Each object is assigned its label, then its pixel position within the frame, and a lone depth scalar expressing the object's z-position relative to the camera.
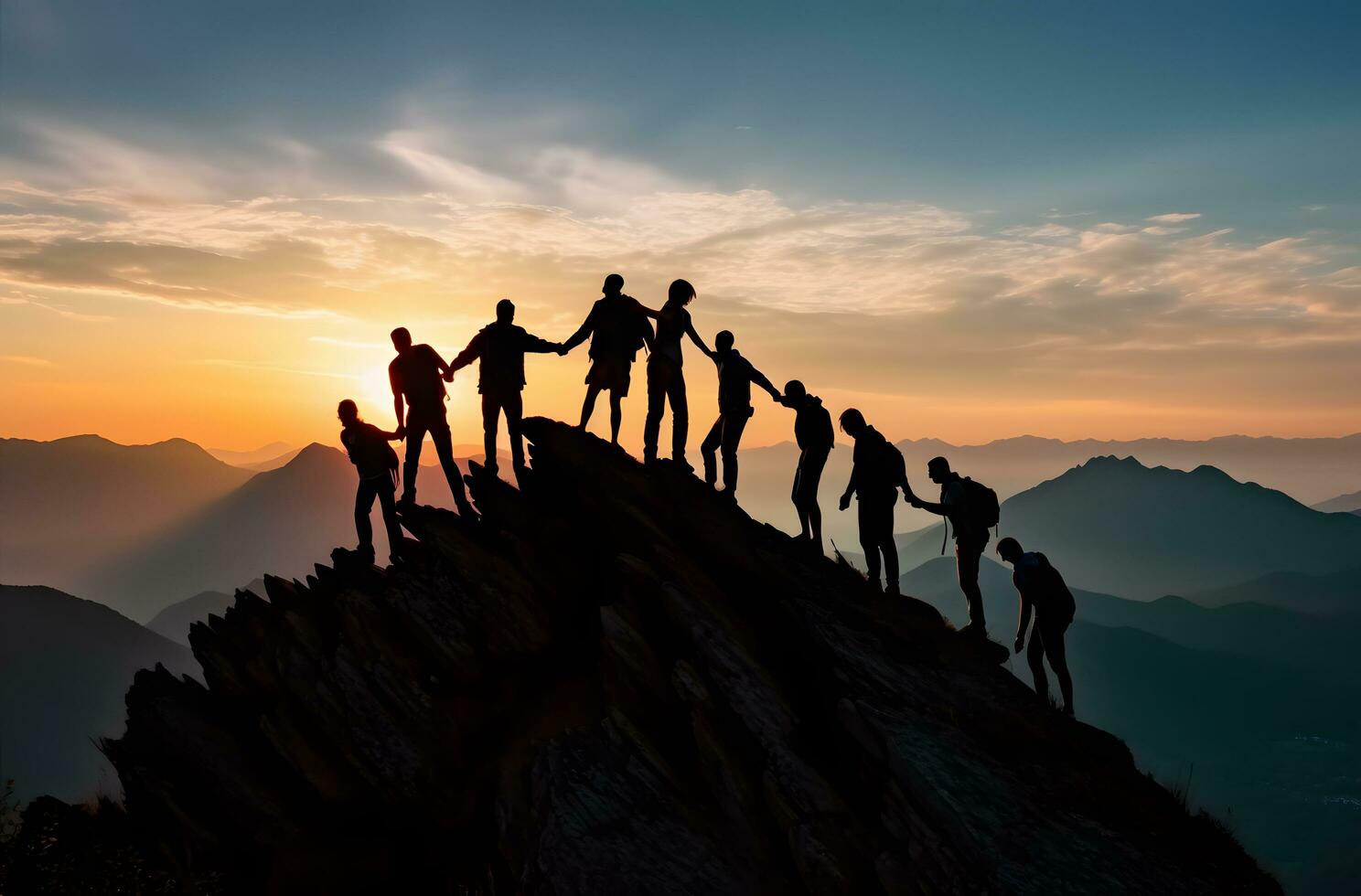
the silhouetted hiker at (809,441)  16.23
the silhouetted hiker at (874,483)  15.71
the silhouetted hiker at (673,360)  16.41
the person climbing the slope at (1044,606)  14.68
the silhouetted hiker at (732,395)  16.52
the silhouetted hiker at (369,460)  16.30
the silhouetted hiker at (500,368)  16.70
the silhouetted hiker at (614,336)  16.58
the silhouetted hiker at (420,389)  16.41
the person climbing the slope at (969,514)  15.27
